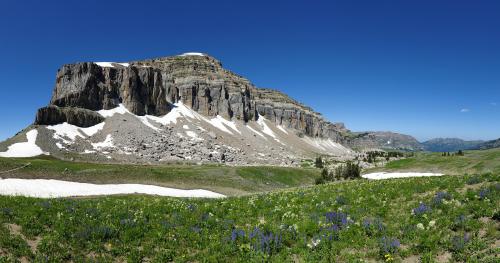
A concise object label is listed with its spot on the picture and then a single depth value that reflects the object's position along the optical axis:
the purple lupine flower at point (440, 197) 15.14
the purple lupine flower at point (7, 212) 13.34
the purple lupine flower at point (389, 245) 11.69
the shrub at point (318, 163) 133.76
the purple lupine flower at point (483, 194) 14.72
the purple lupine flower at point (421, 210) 14.36
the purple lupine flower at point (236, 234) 13.25
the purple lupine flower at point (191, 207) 16.86
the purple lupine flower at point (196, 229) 13.96
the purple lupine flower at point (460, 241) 11.05
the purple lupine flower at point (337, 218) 14.16
